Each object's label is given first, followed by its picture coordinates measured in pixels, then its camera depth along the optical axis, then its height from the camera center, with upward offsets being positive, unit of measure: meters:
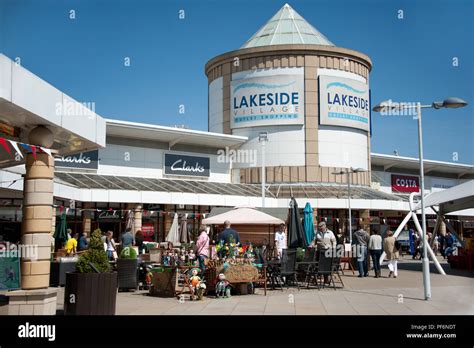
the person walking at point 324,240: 15.89 -0.20
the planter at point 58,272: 14.36 -1.03
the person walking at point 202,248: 13.91 -0.37
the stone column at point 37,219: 8.93 +0.23
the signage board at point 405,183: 48.31 +4.58
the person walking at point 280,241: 17.77 -0.23
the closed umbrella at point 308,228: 19.20 +0.21
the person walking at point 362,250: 17.61 -0.51
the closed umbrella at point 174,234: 24.56 -0.02
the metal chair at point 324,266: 13.93 -0.82
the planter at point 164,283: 12.69 -1.16
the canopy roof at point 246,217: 17.45 +0.54
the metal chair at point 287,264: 13.45 -0.75
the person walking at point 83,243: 18.90 -0.35
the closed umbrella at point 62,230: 19.59 +0.11
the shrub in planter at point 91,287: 8.52 -0.86
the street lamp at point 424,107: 12.07 +2.90
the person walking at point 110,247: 17.17 -0.45
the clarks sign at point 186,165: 36.22 +4.65
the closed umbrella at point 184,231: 25.84 +0.12
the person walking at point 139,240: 18.09 -0.22
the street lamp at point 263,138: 30.20 +5.32
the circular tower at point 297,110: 39.34 +9.08
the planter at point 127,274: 13.59 -1.02
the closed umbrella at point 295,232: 16.19 +0.06
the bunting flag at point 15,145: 8.24 +1.33
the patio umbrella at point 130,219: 26.89 +0.74
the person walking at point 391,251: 17.58 -0.55
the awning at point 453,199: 17.69 +1.25
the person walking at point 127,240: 15.05 -0.18
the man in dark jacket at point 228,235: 14.41 -0.03
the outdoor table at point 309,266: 14.10 -0.84
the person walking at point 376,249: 17.66 -0.48
